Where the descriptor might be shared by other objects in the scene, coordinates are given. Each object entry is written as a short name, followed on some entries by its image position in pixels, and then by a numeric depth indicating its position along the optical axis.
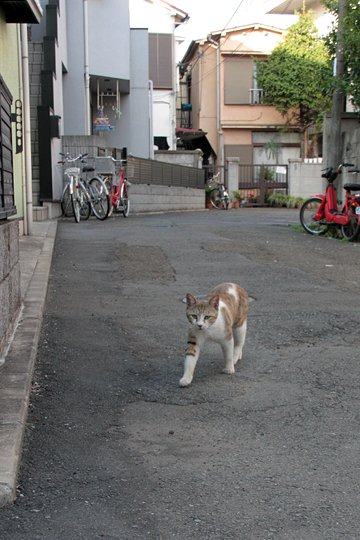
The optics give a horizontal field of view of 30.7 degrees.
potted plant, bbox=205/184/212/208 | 26.89
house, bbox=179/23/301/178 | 33.41
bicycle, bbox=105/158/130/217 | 16.22
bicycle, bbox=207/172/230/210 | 26.41
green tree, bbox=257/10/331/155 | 31.02
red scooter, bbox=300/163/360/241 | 11.69
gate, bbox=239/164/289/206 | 30.67
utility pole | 12.63
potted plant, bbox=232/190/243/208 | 29.19
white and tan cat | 4.13
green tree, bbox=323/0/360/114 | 12.12
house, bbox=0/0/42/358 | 4.61
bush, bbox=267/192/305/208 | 28.61
